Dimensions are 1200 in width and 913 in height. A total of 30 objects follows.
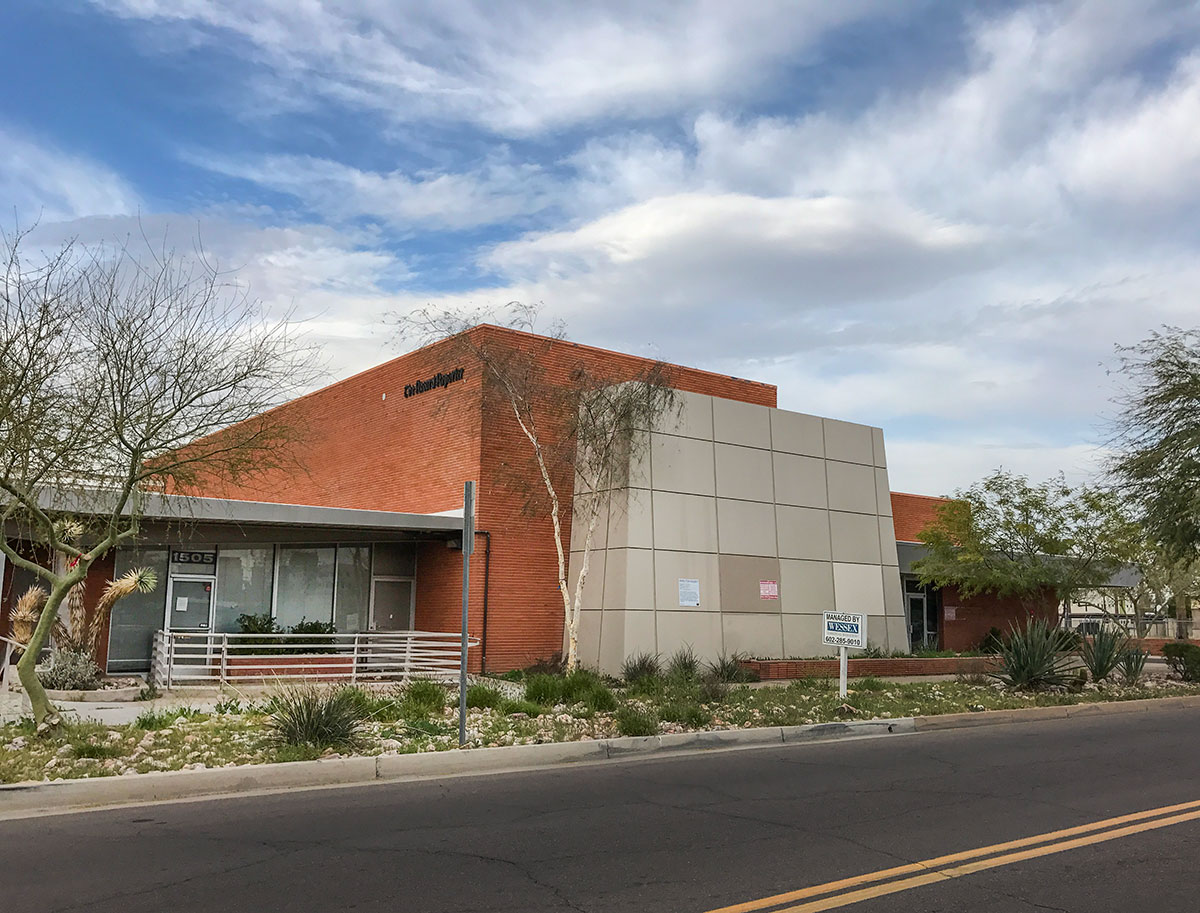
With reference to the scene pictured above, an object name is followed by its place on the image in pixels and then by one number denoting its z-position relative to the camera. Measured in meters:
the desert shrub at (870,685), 20.27
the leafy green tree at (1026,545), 31.75
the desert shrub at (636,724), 13.44
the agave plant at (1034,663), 20.05
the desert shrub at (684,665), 20.39
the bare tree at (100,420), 12.33
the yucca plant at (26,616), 18.62
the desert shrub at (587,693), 15.20
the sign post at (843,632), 18.05
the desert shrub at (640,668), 21.31
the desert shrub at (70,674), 17.88
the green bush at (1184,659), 24.73
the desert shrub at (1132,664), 21.73
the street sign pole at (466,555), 12.05
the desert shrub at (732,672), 21.61
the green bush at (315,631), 23.53
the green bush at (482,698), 15.20
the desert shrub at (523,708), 14.80
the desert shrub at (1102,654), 21.28
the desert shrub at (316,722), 11.61
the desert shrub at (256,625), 23.34
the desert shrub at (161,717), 12.98
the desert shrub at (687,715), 14.53
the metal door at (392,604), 25.88
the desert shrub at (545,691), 16.02
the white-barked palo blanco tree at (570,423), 23.39
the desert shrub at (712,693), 16.66
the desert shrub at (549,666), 24.00
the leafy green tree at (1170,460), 25.22
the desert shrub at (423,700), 14.07
